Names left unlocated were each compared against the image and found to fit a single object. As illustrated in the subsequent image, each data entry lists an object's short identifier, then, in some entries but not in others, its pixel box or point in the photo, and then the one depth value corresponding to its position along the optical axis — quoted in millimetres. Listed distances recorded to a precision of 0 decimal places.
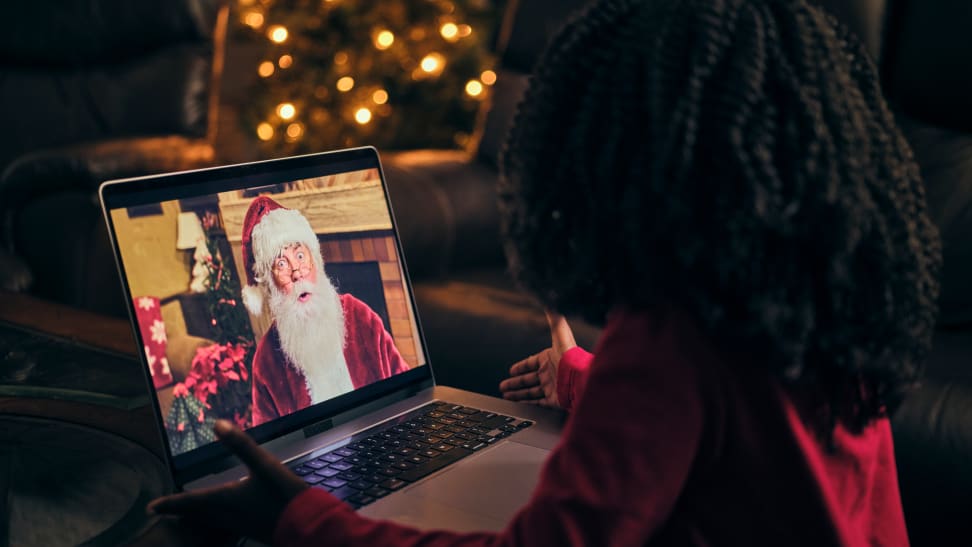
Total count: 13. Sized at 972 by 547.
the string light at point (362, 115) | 2938
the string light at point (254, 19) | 2957
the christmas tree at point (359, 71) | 2963
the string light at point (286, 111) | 2973
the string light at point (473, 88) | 3004
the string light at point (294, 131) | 3010
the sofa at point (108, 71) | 2383
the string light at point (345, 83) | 2979
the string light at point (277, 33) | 2914
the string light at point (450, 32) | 2965
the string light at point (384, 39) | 2938
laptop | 667
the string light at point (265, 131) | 3019
